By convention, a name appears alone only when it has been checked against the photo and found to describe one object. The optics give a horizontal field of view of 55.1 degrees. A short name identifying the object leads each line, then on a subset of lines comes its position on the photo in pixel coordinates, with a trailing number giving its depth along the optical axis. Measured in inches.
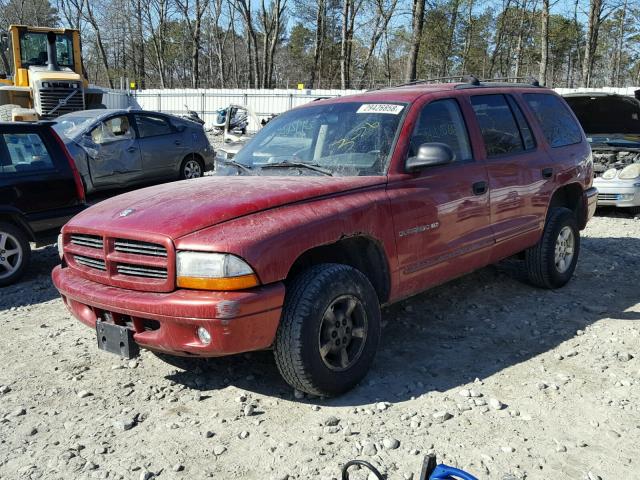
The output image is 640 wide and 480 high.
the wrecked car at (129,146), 387.2
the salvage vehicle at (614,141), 370.6
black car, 244.7
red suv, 127.7
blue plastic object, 87.4
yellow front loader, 672.4
